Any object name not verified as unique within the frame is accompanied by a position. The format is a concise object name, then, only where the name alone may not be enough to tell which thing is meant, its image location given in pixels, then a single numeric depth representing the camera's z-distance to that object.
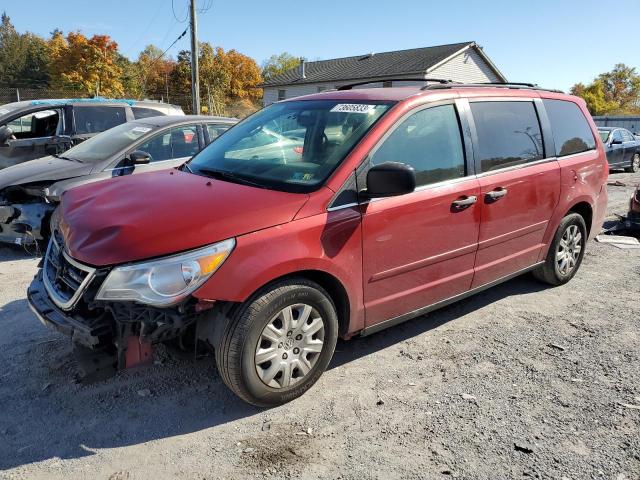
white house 31.84
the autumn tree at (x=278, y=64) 95.00
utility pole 19.77
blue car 14.87
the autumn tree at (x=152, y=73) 52.28
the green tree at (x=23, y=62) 61.62
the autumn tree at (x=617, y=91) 74.56
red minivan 2.72
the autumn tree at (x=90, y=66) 45.59
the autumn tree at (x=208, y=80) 42.10
